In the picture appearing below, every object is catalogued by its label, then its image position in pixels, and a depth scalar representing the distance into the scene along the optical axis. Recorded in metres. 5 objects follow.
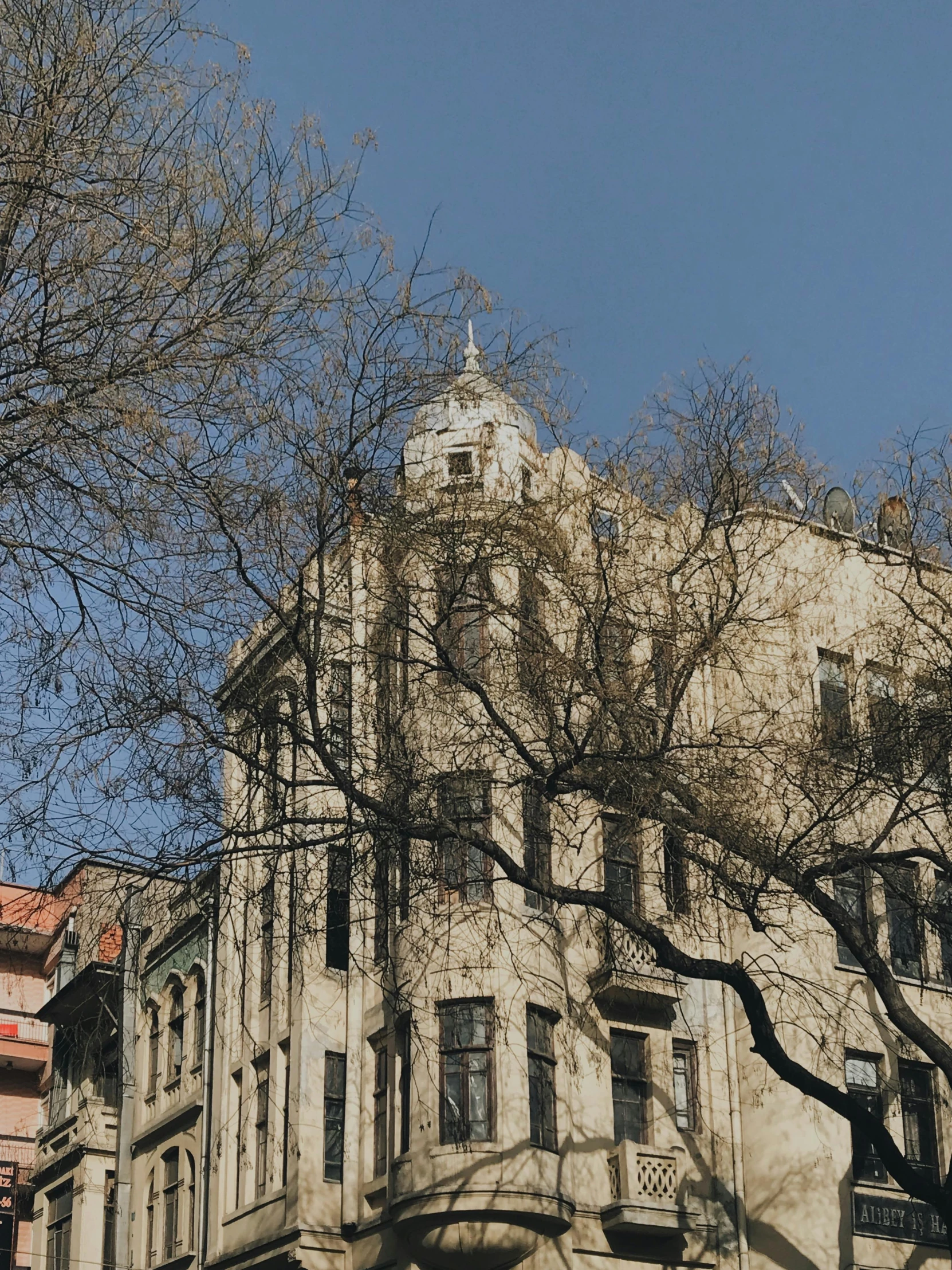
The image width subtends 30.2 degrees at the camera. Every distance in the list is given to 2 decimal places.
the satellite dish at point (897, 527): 17.70
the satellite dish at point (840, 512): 20.28
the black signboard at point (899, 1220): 24.17
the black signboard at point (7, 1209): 38.59
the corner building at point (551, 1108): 22.97
